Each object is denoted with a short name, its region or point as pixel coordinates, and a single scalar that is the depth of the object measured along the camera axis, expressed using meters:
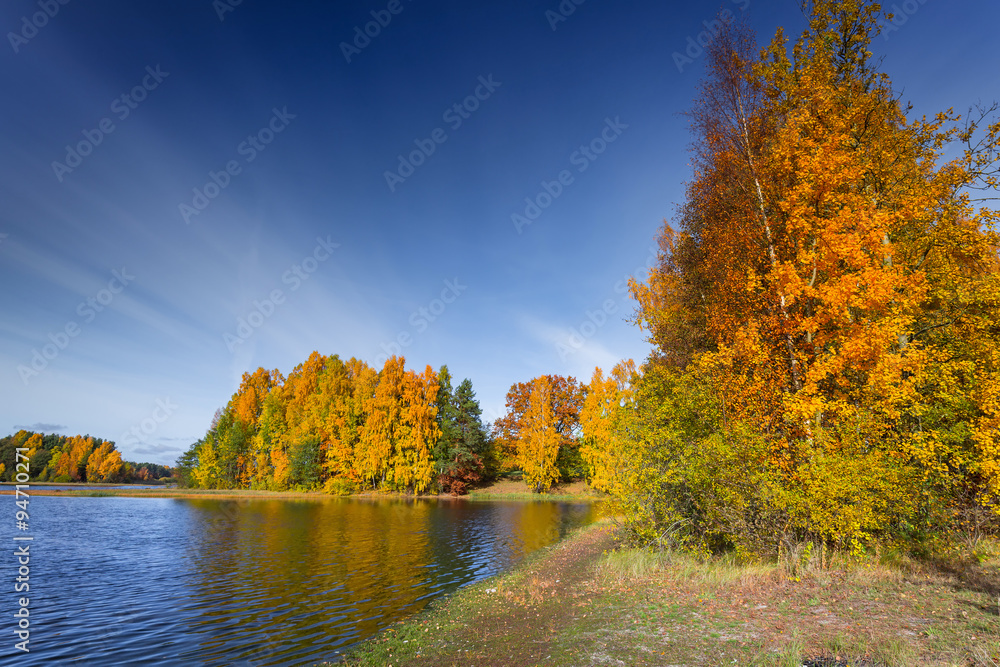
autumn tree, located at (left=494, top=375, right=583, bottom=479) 68.25
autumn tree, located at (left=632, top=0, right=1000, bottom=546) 10.94
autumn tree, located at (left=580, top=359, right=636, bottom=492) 16.19
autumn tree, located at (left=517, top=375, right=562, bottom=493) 59.97
